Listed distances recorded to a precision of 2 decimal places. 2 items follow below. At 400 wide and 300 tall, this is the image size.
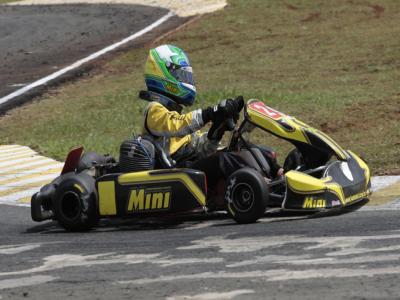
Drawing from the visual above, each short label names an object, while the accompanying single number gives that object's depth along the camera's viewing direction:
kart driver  16.25
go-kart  15.30
